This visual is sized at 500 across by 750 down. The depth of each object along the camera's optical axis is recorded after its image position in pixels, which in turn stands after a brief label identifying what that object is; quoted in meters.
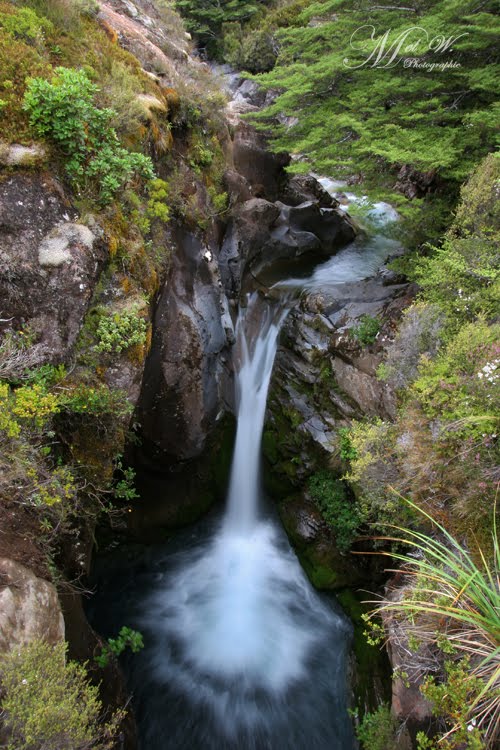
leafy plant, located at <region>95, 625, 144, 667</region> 5.08
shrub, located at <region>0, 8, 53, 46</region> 5.28
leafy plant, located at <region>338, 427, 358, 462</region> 7.51
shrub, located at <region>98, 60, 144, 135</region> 5.88
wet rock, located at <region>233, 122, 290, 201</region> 11.80
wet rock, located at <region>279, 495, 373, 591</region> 7.56
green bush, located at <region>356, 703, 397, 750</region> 4.62
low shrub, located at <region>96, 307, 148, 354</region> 5.27
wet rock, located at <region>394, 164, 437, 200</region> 9.45
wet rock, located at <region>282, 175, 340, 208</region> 13.71
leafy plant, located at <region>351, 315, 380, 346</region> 7.91
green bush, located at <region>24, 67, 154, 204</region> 4.68
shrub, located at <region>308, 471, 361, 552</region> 7.46
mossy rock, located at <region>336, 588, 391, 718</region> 6.04
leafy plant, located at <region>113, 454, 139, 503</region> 5.50
